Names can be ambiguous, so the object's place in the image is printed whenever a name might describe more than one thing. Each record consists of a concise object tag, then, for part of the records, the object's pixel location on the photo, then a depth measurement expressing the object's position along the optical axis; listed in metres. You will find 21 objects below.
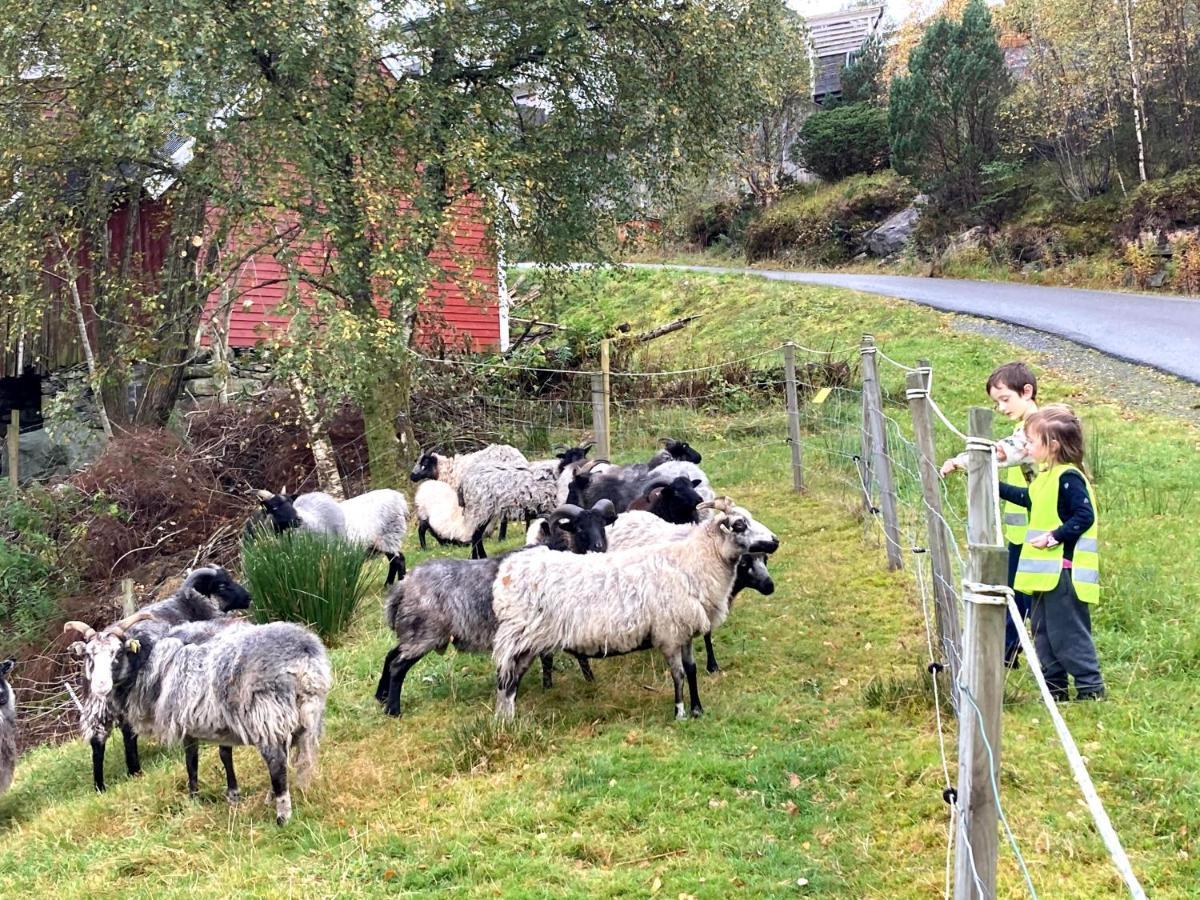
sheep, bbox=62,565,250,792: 5.71
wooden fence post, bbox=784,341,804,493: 11.25
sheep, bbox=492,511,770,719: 5.96
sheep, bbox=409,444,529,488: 10.56
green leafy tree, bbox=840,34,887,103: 33.62
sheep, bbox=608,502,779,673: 6.49
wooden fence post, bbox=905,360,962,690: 4.91
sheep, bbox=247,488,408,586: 9.23
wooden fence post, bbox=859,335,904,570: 7.94
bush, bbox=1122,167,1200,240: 20.02
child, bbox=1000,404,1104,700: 5.00
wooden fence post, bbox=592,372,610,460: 11.82
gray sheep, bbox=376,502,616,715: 6.34
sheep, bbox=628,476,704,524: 8.03
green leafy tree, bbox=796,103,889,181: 30.14
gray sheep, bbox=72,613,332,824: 5.02
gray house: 38.44
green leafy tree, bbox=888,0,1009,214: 24.48
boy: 5.35
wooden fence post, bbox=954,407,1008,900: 2.52
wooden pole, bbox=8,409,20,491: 16.15
